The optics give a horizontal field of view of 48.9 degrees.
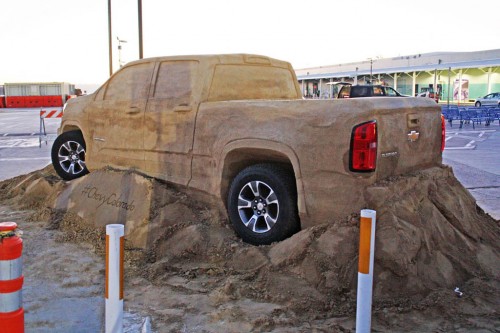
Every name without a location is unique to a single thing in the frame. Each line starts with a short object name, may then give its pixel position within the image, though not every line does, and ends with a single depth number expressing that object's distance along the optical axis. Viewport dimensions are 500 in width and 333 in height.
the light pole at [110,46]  28.17
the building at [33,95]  58.25
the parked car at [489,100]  44.78
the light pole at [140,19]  21.58
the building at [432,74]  56.62
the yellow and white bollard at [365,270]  3.47
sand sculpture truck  4.96
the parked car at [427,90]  59.62
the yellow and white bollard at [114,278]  3.34
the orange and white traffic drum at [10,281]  3.15
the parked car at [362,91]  28.48
